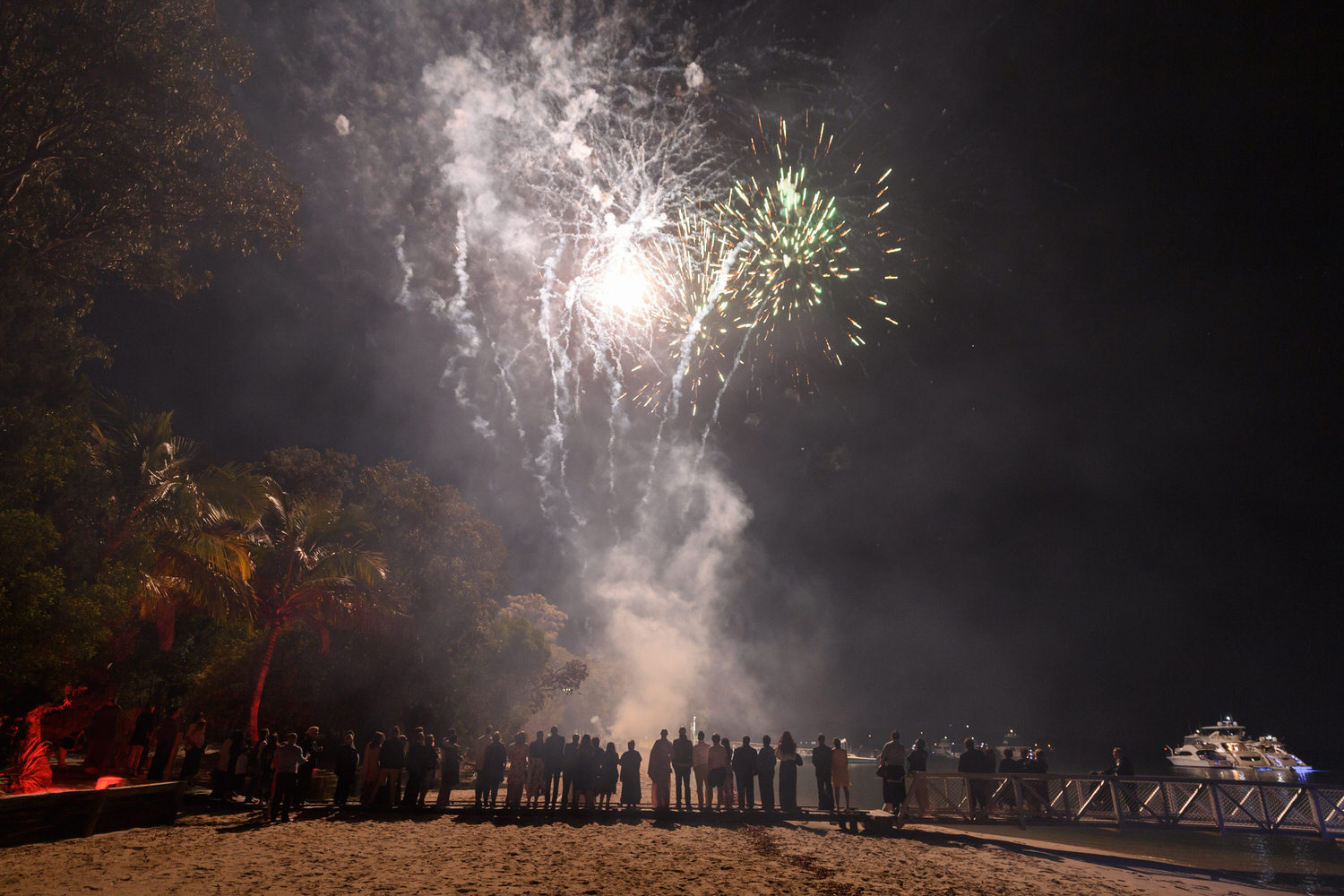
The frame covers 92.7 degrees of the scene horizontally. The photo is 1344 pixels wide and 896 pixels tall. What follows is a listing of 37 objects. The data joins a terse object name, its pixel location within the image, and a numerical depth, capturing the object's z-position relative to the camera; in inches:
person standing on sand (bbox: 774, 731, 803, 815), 581.3
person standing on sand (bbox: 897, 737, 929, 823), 560.4
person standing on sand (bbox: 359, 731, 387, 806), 542.0
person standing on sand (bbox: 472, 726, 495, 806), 560.7
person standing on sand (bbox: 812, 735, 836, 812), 596.1
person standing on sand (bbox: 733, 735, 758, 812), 591.1
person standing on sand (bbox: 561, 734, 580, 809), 566.6
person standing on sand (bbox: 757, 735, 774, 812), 589.3
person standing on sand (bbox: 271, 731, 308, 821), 458.7
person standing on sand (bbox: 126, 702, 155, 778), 565.6
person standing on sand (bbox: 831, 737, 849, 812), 583.6
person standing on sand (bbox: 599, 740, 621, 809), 589.9
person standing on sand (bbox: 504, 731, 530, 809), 573.6
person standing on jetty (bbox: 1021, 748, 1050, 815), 555.2
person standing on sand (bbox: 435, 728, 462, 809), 566.3
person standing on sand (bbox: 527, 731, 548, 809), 595.8
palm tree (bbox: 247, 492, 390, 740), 866.1
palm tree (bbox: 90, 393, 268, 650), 610.5
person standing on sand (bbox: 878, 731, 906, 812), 568.4
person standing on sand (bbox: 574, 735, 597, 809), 558.9
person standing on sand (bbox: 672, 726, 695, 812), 583.5
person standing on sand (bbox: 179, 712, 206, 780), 567.5
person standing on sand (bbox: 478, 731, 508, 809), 563.2
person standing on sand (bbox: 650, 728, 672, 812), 587.2
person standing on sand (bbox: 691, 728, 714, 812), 595.8
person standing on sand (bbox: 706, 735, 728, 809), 588.7
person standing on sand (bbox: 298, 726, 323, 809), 536.4
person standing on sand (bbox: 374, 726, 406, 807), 536.4
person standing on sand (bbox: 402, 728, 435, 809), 544.4
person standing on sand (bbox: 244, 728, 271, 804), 551.2
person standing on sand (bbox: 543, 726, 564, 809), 584.7
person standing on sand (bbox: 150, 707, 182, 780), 548.1
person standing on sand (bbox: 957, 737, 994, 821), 556.1
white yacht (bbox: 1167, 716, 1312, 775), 2292.1
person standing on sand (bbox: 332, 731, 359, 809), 540.1
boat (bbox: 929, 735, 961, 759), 5877.0
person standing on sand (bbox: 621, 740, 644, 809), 586.2
